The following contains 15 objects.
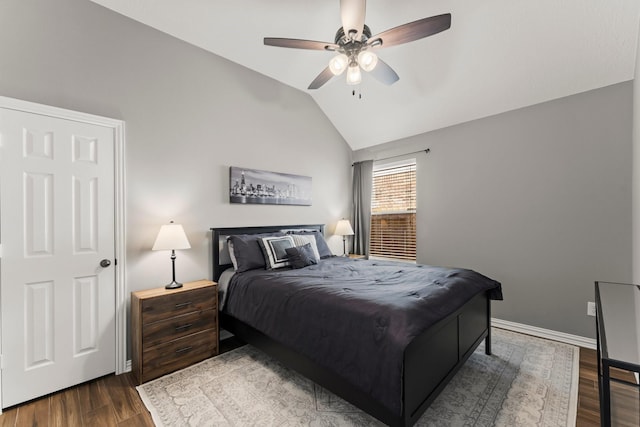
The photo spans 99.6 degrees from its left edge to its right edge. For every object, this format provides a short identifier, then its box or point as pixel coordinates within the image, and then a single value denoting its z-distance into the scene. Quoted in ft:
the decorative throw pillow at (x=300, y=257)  9.98
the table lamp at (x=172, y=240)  8.03
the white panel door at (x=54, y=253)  6.41
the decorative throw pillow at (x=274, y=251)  9.73
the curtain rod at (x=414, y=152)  13.14
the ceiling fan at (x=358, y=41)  6.14
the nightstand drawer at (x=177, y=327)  7.39
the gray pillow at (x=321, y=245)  12.16
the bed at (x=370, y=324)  4.95
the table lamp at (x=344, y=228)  14.64
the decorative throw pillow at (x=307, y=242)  10.93
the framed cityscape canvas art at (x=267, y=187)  10.91
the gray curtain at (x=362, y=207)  15.57
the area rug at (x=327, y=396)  5.87
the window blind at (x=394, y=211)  13.98
